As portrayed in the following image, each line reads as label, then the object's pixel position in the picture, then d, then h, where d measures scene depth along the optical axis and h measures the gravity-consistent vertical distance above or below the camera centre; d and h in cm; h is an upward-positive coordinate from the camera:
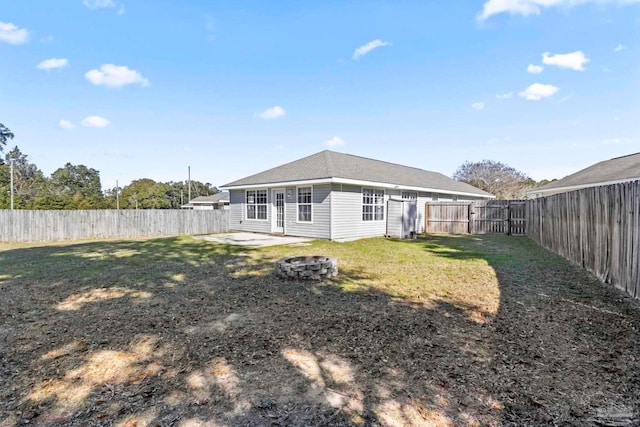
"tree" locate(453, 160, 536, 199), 3131 +299
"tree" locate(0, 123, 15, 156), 3738 +1011
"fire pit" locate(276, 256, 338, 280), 589 -110
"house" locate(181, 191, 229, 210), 3148 +127
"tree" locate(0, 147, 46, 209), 2832 +433
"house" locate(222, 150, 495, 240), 1248 +70
